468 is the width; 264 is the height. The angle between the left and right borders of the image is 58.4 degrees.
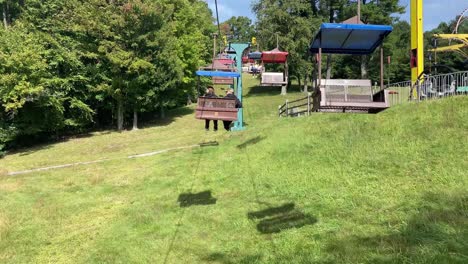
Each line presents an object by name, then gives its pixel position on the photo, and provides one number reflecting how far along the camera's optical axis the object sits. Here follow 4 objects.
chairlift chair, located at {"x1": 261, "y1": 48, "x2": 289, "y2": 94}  32.06
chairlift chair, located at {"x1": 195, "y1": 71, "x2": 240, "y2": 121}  16.22
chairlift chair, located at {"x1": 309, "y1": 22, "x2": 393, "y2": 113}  12.80
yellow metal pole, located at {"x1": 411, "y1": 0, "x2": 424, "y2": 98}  18.47
